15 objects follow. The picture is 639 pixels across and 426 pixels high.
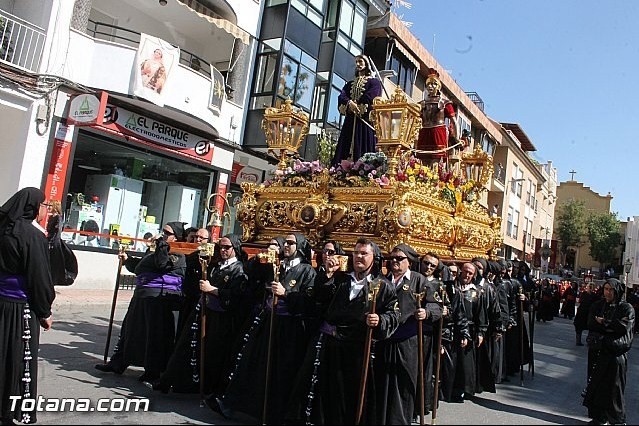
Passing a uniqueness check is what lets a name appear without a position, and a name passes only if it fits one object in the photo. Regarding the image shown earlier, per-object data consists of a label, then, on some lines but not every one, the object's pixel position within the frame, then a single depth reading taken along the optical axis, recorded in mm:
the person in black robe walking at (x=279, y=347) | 4766
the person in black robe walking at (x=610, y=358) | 5797
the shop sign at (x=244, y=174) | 17252
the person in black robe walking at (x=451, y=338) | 6246
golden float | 6133
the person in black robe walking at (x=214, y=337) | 5406
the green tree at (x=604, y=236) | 44219
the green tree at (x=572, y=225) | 44375
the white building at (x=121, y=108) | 11430
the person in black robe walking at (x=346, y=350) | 4293
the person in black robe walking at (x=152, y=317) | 5953
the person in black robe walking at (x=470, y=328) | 6445
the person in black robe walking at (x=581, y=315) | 11820
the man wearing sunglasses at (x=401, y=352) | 4367
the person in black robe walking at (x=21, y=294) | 3951
